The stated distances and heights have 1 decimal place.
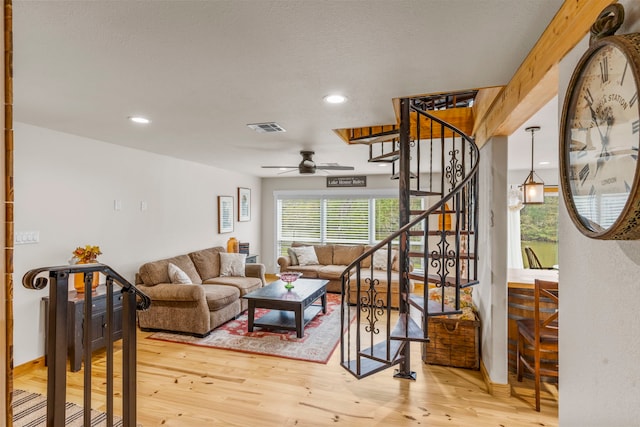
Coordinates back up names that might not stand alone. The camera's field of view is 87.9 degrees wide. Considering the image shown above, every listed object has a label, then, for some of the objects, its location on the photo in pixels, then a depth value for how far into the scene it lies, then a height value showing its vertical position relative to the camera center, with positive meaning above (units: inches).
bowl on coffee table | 178.1 -32.9
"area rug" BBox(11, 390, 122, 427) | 94.5 -58.8
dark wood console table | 124.3 -42.2
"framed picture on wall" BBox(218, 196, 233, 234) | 245.0 +2.2
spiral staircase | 95.3 -4.7
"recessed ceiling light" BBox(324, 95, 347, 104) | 96.6 +35.4
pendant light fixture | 147.5 +11.5
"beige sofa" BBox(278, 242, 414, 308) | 218.2 -37.9
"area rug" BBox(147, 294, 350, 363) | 142.0 -57.3
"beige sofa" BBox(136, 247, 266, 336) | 156.3 -42.4
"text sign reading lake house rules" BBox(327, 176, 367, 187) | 282.4 +31.5
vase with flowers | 131.9 -16.5
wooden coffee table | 156.7 -42.2
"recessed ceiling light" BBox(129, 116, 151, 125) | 116.9 +35.1
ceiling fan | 170.6 +26.9
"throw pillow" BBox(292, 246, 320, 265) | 259.4 -29.9
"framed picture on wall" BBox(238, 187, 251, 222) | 271.0 +10.9
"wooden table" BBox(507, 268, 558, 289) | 120.5 -23.8
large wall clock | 35.2 +10.3
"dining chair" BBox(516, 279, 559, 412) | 97.7 -35.4
